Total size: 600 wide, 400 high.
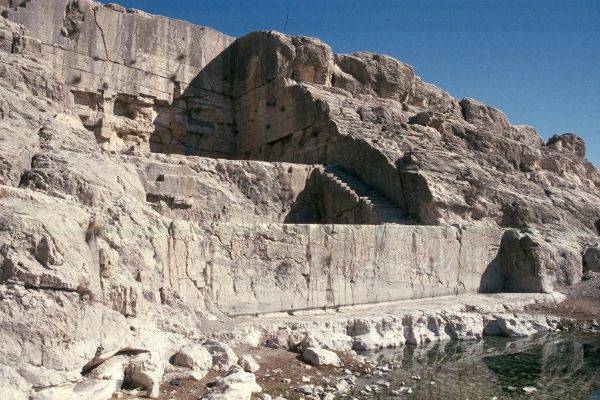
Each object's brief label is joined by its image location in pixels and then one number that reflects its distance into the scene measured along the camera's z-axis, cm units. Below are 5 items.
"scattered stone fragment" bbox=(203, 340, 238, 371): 657
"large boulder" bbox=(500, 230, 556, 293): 1312
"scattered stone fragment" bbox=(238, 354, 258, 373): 666
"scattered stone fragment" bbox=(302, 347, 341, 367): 727
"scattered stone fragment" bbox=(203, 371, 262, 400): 557
